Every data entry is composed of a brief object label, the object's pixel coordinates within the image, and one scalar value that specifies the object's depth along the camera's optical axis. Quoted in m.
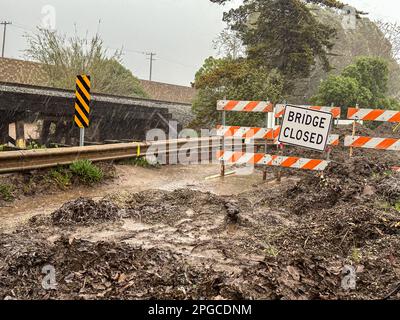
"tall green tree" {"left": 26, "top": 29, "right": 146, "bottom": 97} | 17.61
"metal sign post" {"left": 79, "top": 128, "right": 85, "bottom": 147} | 8.62
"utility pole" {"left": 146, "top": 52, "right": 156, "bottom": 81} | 68.94
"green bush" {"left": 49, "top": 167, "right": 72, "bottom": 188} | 7.14
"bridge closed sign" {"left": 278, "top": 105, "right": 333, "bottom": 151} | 7.58
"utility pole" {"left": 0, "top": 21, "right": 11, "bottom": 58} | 52.28
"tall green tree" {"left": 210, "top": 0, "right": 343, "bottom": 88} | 19.55
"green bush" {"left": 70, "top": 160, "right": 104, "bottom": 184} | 7.51
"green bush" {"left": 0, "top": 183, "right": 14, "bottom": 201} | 6.27
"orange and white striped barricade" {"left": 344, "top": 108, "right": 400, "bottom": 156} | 8.58
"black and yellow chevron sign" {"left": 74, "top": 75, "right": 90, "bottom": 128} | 8.69
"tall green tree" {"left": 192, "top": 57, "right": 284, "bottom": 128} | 15.55
